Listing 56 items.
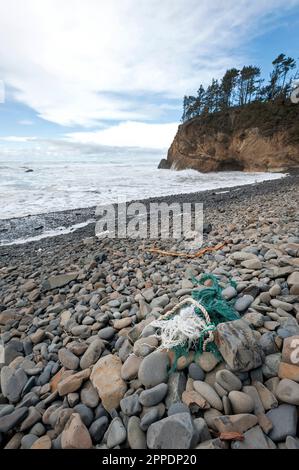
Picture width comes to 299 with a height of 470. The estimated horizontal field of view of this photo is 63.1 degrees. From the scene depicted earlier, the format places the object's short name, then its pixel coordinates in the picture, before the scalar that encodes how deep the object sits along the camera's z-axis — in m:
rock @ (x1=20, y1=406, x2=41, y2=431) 1.54
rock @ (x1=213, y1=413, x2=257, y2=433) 1.19
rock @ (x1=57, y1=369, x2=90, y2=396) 1.67
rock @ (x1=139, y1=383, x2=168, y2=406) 1.41
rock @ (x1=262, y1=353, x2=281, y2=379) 1.39
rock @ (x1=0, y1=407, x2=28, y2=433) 1.54
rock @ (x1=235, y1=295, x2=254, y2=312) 1.88
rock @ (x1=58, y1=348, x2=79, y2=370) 1.92
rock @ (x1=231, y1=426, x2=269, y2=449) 1.13
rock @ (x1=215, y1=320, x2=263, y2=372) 1.39
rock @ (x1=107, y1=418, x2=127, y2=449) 1.32
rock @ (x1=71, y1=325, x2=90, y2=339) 2.24
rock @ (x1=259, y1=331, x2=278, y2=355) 1.49
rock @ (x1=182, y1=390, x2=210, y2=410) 1.31
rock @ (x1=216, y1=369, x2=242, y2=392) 1.35
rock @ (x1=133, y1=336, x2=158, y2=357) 1.73
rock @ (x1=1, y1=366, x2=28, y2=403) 1.79
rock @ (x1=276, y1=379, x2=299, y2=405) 1.23
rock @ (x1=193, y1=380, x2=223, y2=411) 1.30
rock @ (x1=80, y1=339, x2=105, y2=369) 1.89
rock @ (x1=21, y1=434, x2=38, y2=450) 1.44
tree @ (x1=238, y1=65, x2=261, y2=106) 34.84
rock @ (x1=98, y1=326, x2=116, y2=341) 2.11
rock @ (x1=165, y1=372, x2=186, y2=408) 1.40
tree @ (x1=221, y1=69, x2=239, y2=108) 36.19
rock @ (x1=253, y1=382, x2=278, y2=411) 1.26
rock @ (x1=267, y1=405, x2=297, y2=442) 1.15
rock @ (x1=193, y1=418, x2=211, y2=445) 1.20
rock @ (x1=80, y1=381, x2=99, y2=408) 1.57
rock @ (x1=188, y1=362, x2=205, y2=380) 1.47
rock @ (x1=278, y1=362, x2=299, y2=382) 1.32
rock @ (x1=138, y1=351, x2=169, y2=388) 1.52
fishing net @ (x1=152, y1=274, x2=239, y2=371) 1.60
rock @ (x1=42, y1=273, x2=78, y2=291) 3.52
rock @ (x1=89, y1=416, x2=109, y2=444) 1.38
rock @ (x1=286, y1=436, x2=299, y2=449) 1.11
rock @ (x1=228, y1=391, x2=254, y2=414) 1.25
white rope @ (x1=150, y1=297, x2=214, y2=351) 1.62
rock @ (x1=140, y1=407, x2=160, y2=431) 1.32
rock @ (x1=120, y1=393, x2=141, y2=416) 1.41
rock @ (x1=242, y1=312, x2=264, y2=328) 1.67
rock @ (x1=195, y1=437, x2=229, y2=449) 1.14
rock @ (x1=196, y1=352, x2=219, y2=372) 1.49
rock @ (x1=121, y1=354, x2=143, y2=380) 1.62
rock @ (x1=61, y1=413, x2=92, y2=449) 1.33
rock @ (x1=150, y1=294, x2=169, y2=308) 2.36
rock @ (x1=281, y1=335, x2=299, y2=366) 1.38
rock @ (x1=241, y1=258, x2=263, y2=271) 2.48
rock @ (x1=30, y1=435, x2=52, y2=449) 1.40
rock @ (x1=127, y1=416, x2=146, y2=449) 1.28
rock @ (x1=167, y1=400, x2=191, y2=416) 1.32
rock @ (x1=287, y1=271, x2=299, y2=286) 2.00
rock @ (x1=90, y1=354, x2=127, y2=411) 1.53
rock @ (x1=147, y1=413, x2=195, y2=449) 1.19
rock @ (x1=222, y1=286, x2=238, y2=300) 2.04
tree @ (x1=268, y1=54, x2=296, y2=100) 32.66
